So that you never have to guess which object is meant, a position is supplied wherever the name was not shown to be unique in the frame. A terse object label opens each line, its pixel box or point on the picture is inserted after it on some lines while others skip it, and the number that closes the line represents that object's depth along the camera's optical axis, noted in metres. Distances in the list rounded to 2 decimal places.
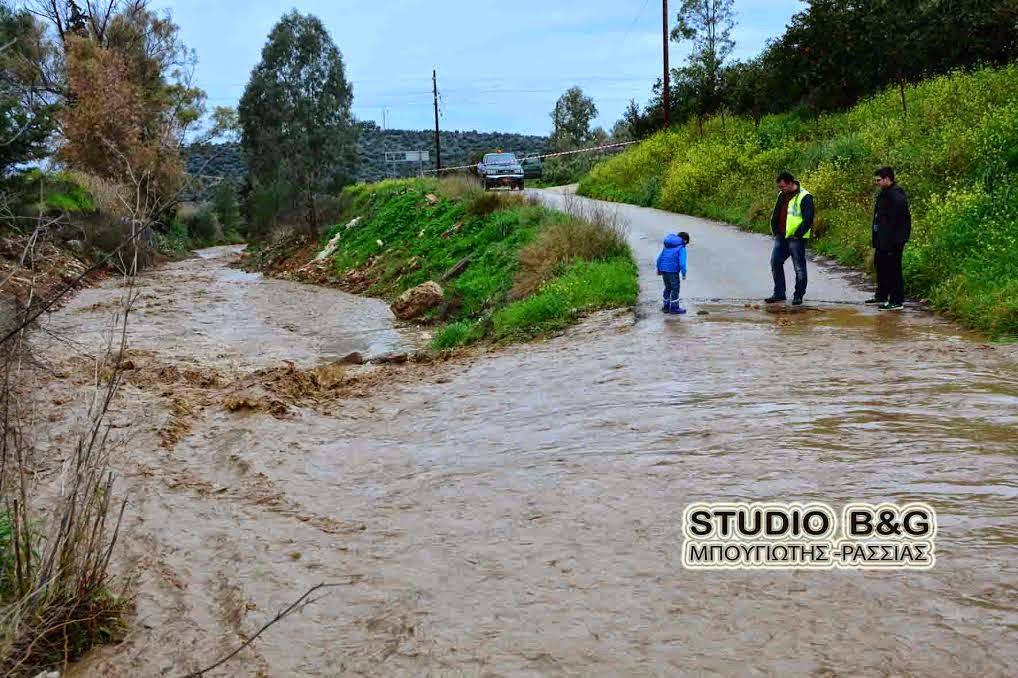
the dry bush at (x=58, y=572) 4.40
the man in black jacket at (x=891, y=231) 11.55
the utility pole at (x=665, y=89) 36.81
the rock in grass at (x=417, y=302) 19.22
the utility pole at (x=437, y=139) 52.28
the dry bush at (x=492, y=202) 24.26
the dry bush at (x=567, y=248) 16.61
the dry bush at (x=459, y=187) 28.49
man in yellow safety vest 12.45
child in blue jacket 12.30
